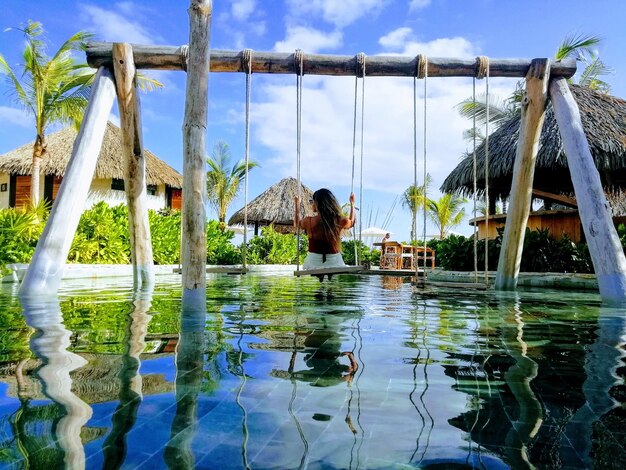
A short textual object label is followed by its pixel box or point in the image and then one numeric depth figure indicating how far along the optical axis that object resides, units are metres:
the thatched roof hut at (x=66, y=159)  21.05
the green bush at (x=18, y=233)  8.95
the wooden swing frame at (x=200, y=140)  4.81
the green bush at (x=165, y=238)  14.95
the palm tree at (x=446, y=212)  30.88
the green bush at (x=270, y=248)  20.73
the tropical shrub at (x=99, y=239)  12.67
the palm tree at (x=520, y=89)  18.66
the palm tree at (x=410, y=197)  31.80
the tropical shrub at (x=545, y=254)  10.30
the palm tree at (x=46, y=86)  16.86
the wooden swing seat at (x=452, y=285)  5.40
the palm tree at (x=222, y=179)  29.94
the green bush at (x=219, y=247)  18.14
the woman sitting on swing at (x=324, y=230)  6.71
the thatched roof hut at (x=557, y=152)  12.12
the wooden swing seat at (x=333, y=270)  5.56
